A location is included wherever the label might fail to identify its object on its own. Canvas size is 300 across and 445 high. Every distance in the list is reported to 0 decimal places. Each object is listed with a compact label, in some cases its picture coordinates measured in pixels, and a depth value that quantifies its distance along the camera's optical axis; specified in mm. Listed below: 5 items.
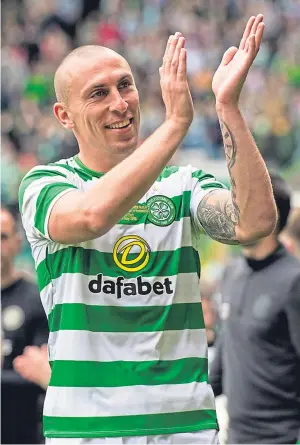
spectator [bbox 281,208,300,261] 10984
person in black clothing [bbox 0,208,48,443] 9734
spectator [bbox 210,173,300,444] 8289
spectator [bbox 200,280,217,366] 10591
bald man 5230
